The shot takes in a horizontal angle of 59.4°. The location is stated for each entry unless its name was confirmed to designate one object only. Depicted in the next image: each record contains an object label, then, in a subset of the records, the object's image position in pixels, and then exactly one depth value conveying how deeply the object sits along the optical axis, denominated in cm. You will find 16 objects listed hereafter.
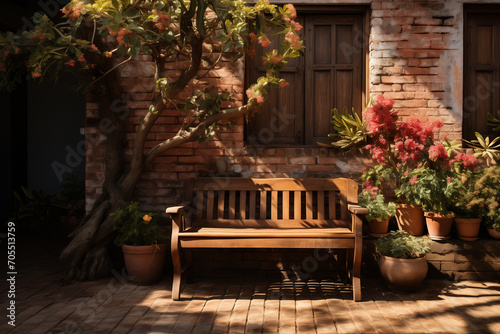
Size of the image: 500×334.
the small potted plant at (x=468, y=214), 437
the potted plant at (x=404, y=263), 396
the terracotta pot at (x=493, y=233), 444
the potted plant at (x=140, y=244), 426
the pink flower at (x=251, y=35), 420
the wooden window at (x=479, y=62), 504
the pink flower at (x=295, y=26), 401
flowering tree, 366
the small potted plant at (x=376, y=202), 429
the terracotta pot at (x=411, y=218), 452
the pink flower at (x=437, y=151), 412
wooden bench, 404
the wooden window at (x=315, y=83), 506
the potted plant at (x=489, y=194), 430
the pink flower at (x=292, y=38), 403
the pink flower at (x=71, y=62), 386
